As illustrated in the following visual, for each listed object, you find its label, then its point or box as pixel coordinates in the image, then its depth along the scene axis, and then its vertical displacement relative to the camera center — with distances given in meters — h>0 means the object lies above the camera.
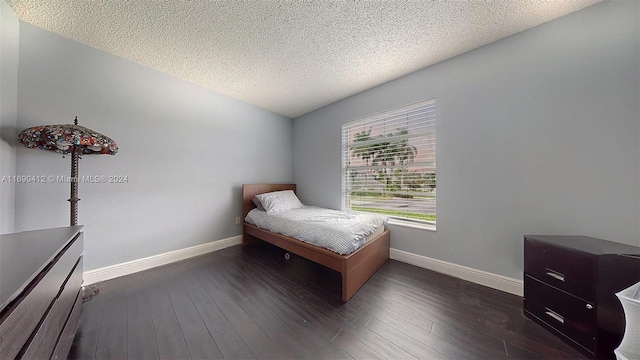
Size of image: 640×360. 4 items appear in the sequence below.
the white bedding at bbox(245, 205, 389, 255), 1.77 -0.51
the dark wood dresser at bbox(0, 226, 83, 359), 0.56 -0.43
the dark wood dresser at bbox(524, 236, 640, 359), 1.07 -0.67
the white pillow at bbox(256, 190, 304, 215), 2.80 -0.33
